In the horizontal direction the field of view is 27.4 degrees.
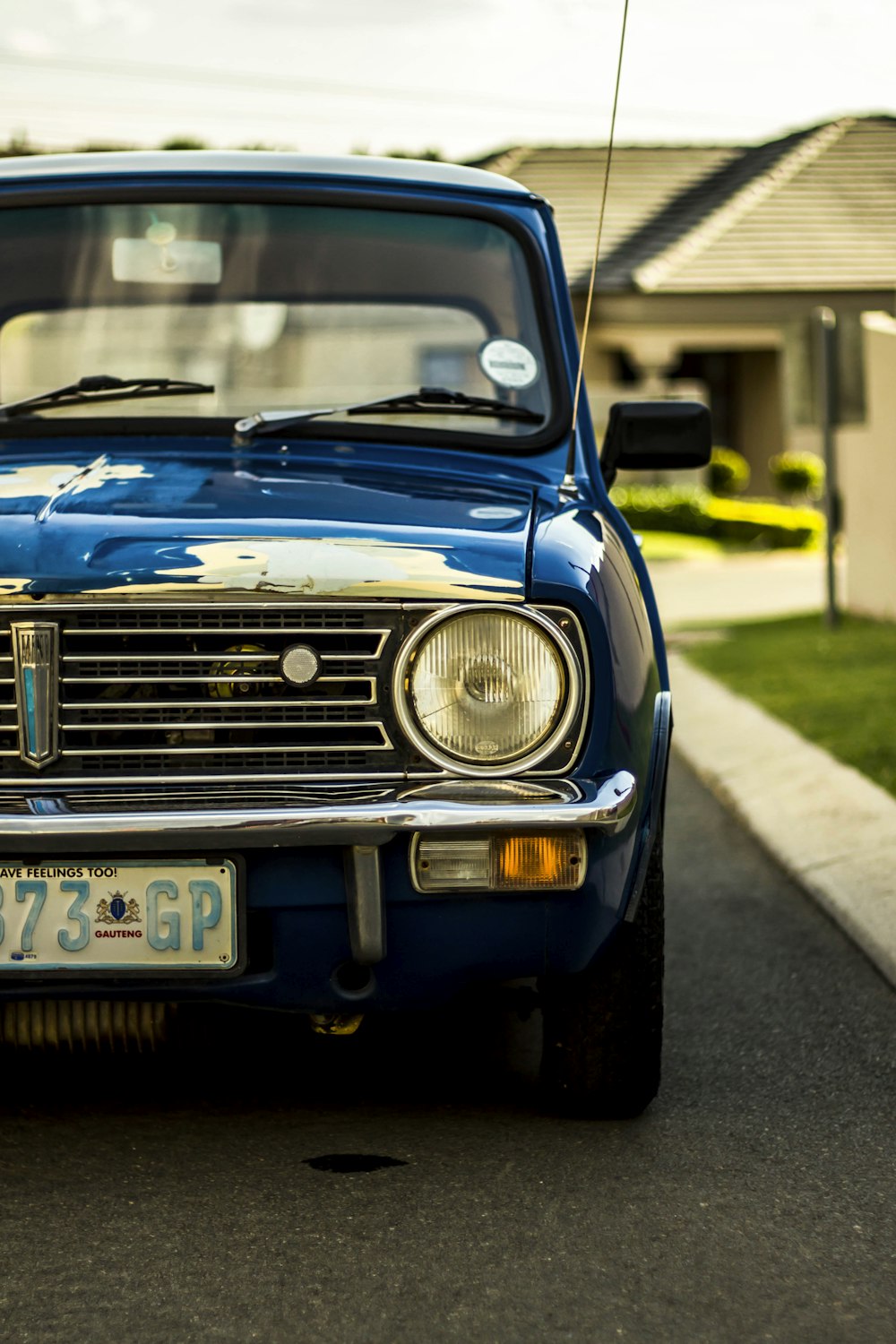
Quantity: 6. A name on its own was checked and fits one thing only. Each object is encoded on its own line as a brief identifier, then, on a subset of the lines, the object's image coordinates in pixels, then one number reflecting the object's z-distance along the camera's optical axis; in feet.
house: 88.12
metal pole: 41.60
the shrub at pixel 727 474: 93.50
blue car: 10.04
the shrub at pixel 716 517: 77.82
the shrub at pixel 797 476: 89.56
